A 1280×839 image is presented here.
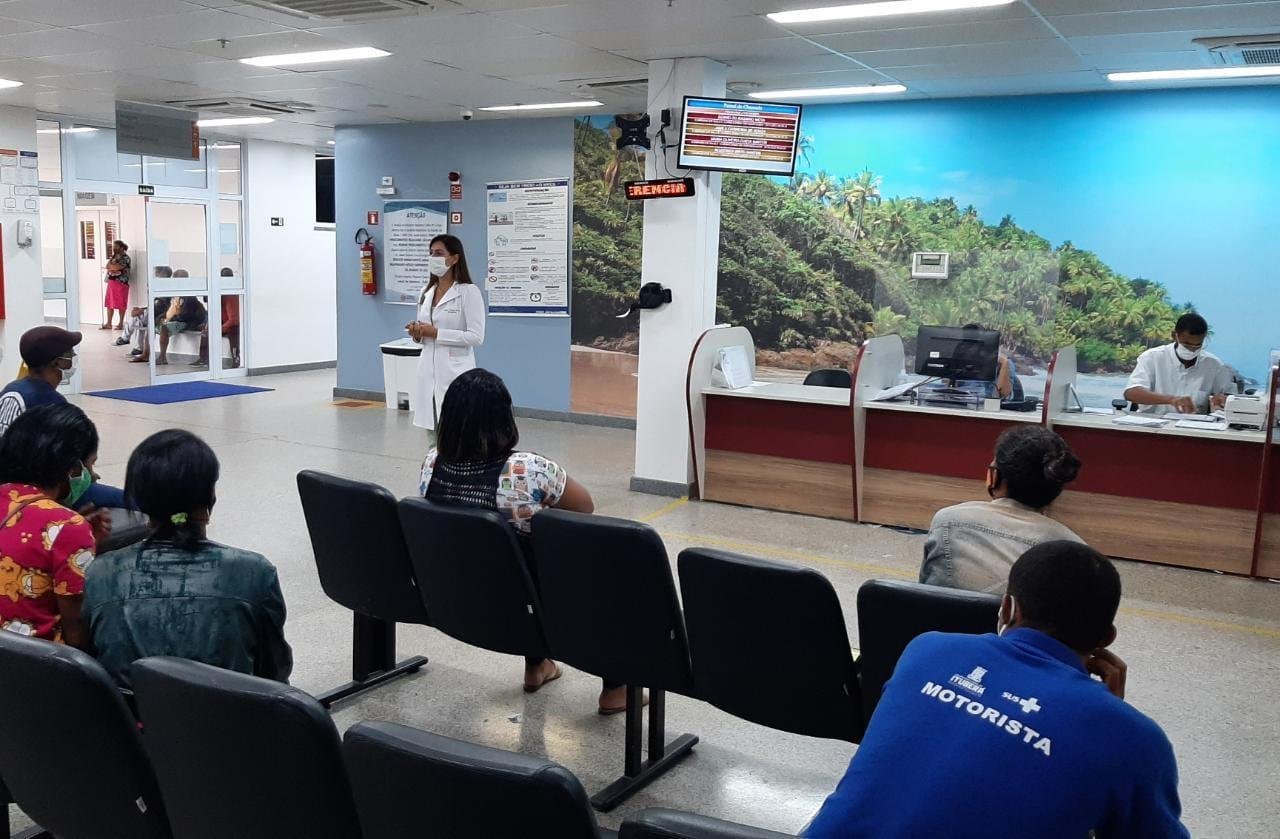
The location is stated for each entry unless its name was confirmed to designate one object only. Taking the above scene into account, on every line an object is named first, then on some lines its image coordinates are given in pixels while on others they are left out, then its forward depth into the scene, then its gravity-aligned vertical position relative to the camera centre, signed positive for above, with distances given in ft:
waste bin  31.68 -2.84
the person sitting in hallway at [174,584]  6.91 -2.09
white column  21.11 +0.12
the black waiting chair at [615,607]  8.71 -2.80
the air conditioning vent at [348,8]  16.93 +4.46
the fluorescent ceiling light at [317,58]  21.34 +4.66
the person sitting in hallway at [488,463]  10.18 -1.80
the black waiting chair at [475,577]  9.43 -2.76
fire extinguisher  33.45 +0.39
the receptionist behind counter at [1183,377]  19.65 -1.44
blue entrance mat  32.91 -3.95
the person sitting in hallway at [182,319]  37.76 -1.70
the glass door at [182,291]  36.65 -0.64
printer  17.02 -1.74
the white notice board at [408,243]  32.40 +1.15
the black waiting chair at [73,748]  5.88 -2.86
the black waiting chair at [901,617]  7.27 -2.29
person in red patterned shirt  7.50 -1.97
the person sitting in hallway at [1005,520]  7.98 -1.72
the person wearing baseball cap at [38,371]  11.68 -1.20
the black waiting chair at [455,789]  4.52 -2.28
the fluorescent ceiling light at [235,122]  32.40 +4.84
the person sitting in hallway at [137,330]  43.01 -2.49
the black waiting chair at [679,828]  4.16 -2.19
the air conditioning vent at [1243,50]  17.93 +4.58
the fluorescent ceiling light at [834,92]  24.32 +4.83
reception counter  17.12 -3.01
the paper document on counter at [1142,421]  17.62 -2.04
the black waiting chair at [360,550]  10.27 -2.76
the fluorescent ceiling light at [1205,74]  20.80 +4.72
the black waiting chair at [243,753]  5.23 -2.51
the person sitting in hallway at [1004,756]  4.21 -1.90
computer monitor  19.29 -1.06
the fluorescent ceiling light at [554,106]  27.17 +4.77
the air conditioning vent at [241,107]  29.19 +4.82
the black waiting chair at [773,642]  7.94 -2.78
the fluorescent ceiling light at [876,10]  16.03 +4.51
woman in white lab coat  19.45 -0.85
